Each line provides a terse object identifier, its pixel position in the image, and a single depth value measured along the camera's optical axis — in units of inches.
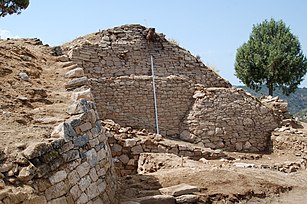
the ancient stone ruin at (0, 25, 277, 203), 398.9
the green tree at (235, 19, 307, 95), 820.5
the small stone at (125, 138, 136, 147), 365.4
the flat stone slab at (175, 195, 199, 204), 218.6
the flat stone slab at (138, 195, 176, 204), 209.5
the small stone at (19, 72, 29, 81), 277.4
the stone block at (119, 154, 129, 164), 360.4
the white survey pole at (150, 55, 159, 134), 492.0
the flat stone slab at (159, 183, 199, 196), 224.1
